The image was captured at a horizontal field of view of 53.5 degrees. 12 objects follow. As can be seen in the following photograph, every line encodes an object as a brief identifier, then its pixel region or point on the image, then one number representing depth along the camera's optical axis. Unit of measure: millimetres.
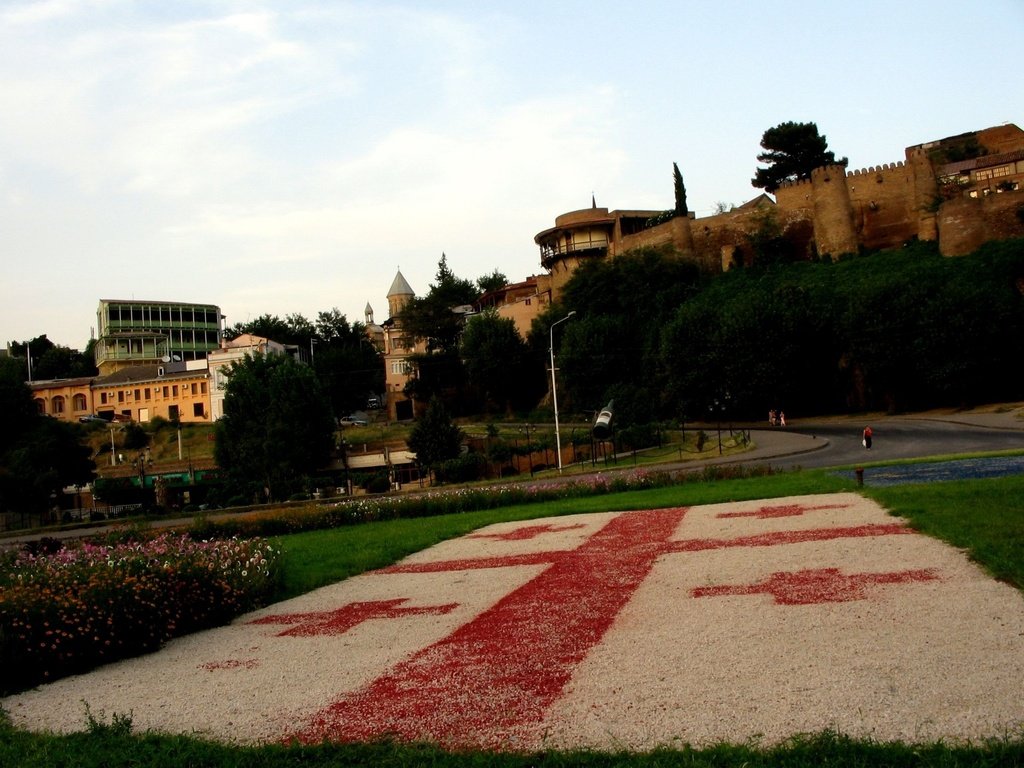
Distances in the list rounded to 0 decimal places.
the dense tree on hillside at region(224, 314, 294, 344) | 120306
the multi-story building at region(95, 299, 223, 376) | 114812
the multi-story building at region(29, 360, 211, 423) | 93750
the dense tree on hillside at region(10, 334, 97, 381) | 124688
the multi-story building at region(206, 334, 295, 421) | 91562
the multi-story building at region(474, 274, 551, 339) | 91312
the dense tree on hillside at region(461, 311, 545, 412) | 81812
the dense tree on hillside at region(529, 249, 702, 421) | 70938
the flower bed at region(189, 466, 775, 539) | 27281
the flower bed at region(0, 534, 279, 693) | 11438
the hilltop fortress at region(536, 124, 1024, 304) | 65938
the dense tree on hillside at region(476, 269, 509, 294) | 131750
